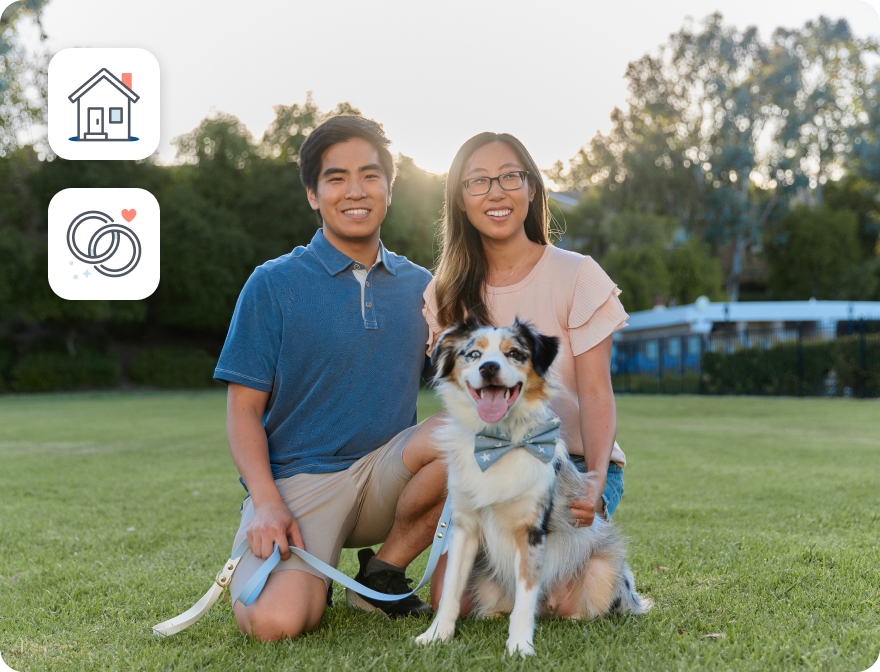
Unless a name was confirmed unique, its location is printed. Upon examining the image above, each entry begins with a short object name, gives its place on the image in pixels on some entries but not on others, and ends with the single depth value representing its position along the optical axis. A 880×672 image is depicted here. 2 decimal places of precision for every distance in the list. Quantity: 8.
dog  2.98
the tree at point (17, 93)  28.53
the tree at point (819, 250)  43.94
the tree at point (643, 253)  37.31
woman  3.38
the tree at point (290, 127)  35.62
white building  28.83
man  3.53
